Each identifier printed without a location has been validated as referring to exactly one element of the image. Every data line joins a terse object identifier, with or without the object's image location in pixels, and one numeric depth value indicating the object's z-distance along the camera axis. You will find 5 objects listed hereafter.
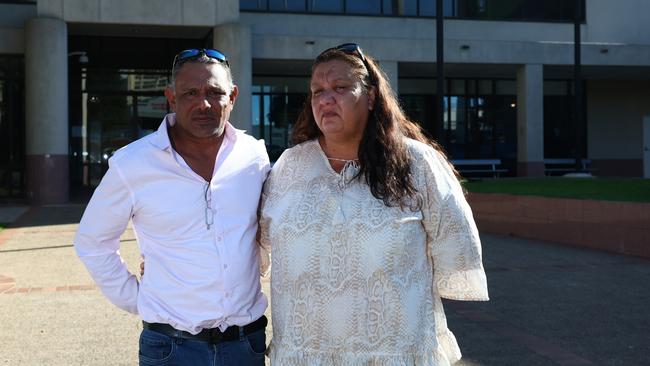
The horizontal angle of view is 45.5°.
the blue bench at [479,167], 26.03
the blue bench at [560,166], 26.98
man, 2.59
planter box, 10.16
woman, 2.46
